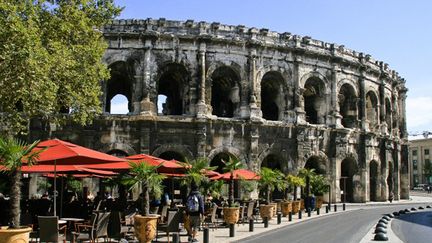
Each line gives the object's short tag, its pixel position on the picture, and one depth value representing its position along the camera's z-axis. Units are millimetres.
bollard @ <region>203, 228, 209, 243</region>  11688
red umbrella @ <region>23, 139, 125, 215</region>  10641
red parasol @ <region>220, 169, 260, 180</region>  18736
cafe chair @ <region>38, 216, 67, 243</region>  9375
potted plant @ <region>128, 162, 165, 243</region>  11086
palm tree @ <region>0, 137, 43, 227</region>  8500
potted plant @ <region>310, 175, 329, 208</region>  27203
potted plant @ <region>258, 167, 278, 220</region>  19016
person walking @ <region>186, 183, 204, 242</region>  13047
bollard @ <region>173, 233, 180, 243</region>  10016
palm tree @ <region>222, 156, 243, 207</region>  16891
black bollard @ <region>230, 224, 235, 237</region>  14307
